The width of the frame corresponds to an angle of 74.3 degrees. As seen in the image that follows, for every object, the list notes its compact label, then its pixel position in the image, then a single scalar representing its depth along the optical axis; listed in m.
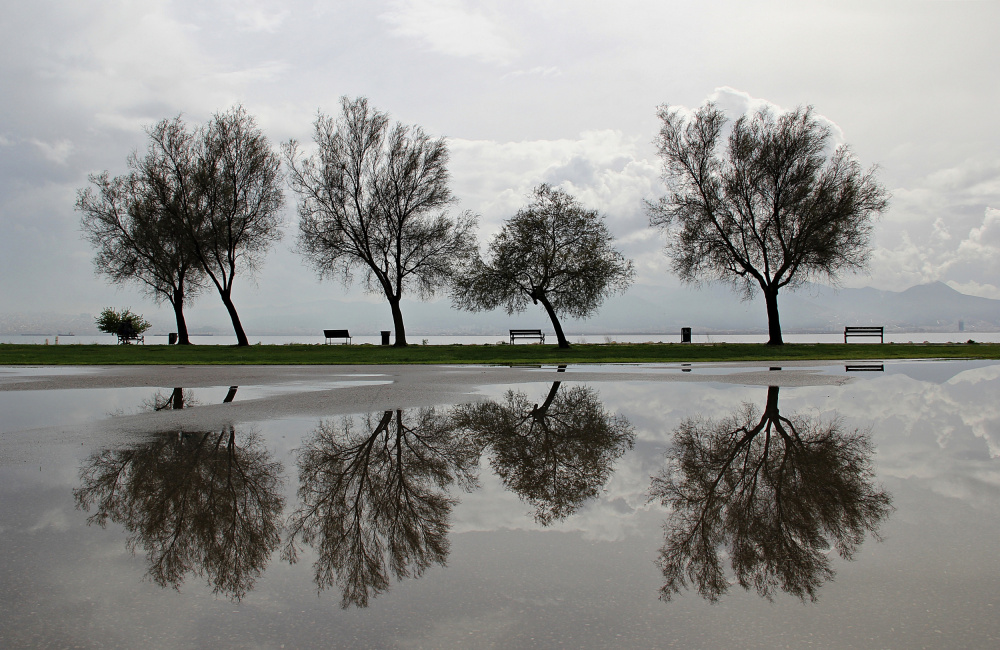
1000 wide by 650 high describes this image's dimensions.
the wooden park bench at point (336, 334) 41.40
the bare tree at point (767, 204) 35.06
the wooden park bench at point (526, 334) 41.84
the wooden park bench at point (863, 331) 39.75
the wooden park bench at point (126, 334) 47.69
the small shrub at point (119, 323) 48.22
